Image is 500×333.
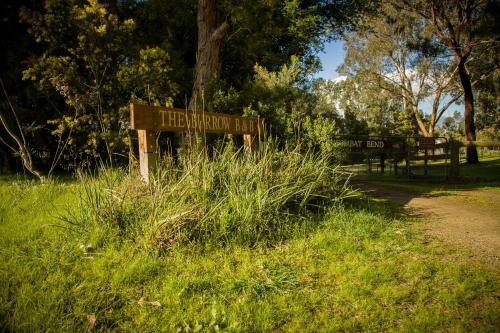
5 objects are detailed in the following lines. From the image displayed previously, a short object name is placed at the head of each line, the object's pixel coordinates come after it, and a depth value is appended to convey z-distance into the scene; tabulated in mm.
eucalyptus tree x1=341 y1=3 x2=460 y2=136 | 28922
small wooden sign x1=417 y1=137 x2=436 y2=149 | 12305
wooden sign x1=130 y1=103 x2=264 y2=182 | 4316
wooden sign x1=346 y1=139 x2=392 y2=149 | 11045
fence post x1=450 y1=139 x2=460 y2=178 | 11047
